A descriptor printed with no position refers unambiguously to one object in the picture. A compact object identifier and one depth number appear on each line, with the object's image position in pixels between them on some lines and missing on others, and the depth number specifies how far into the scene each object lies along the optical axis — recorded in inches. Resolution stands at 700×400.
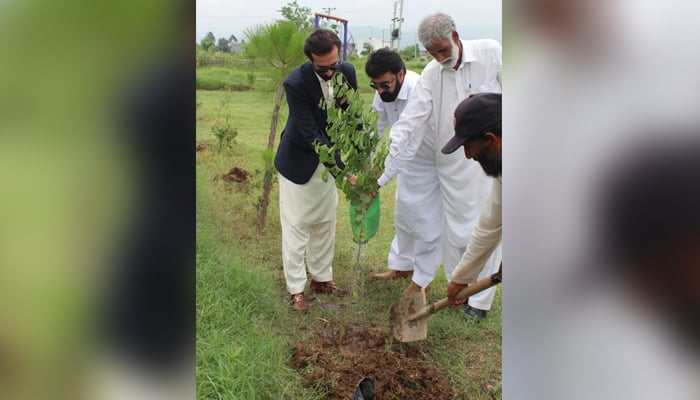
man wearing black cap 81.4
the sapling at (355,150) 103.0
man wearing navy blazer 116.0
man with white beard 104.7
